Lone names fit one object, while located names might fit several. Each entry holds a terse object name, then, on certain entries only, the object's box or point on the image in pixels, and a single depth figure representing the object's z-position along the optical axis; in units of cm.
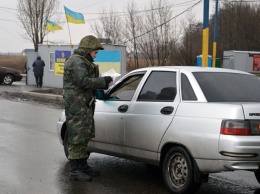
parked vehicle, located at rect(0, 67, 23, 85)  2932
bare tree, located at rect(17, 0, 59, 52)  4359
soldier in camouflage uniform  654
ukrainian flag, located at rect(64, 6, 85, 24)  2227
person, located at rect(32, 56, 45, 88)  2534
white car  539
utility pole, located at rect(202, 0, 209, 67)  1523
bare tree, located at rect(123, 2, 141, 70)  4026
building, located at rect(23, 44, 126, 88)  2267
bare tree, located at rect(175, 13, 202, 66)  3725
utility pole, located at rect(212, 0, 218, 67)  2144
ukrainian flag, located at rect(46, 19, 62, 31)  2609
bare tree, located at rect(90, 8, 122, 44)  4250
